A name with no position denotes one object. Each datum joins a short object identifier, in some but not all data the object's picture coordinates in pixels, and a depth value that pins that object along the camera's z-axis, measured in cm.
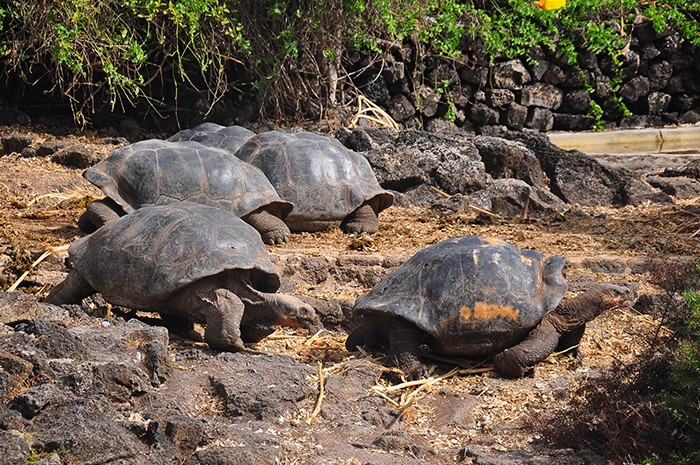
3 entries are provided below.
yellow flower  2833
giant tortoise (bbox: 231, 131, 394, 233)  1711
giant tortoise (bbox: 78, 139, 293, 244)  1534
